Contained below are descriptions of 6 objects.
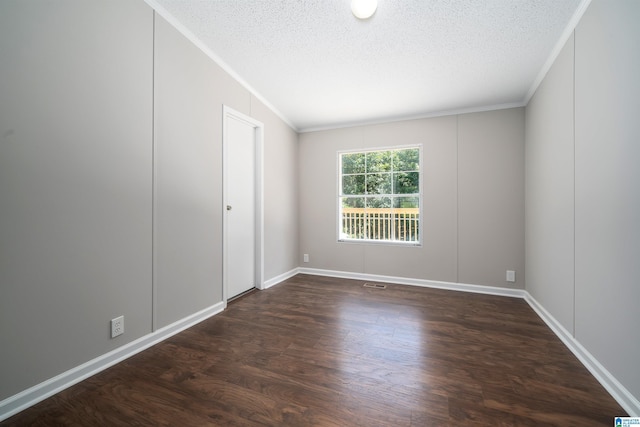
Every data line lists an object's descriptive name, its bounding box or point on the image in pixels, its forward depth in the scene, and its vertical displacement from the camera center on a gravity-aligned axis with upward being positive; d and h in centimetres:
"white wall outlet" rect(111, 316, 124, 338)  178 -80
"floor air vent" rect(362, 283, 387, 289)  366 -105
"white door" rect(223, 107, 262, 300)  304 +14
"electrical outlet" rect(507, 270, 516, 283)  331 -81
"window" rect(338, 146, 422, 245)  388 +29
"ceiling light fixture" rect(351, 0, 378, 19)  184 +151
